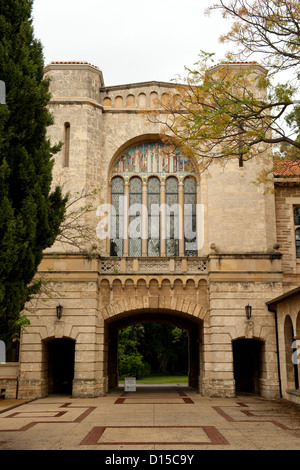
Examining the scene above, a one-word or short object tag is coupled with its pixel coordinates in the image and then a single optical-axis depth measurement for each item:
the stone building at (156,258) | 18.39
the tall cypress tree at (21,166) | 9.81
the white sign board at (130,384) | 21.67
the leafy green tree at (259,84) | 11.13
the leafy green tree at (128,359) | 37.09
